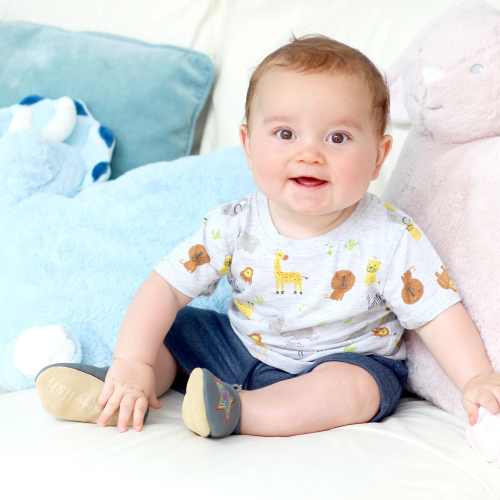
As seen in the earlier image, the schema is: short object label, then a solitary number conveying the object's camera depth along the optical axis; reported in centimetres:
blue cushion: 146
